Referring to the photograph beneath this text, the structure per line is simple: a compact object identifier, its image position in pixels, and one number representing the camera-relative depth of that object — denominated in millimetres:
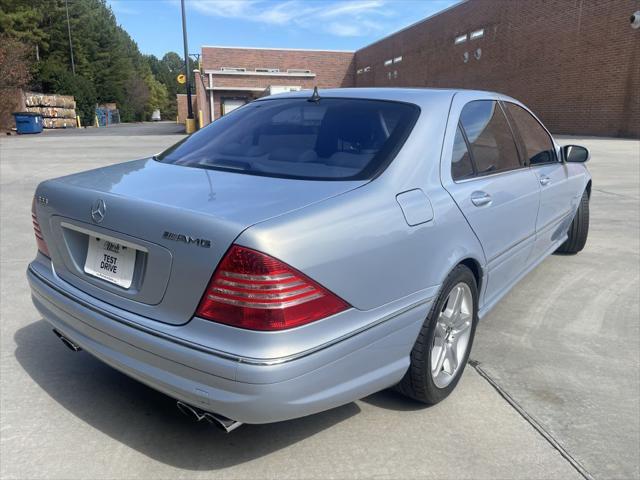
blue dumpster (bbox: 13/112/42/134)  32844
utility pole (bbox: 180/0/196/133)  27616
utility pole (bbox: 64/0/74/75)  57344
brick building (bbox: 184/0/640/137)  20406
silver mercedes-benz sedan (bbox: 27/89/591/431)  1817
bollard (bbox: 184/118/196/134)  27039
